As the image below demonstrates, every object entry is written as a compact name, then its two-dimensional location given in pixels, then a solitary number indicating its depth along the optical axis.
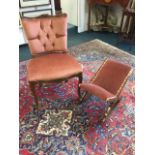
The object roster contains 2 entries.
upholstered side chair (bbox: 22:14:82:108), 1.83
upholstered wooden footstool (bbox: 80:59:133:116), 1.64
